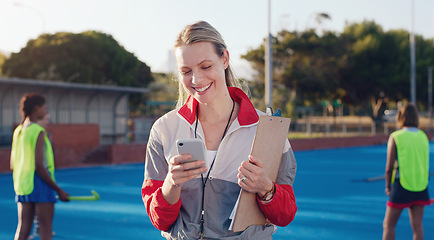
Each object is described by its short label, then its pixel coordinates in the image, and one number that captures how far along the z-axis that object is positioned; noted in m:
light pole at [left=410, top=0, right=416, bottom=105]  30.97
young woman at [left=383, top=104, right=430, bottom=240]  4.85
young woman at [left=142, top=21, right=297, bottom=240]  2.00
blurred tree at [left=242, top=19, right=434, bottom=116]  42.00
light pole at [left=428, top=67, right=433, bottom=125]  47.00
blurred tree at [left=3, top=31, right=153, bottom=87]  37.25
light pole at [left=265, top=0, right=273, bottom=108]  16.56
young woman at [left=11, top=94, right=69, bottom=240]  4.47
